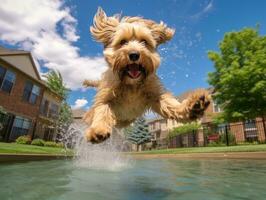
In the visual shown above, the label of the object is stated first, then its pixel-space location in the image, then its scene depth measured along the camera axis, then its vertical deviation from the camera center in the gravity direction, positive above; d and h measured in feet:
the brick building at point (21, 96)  55.31 +15.57
